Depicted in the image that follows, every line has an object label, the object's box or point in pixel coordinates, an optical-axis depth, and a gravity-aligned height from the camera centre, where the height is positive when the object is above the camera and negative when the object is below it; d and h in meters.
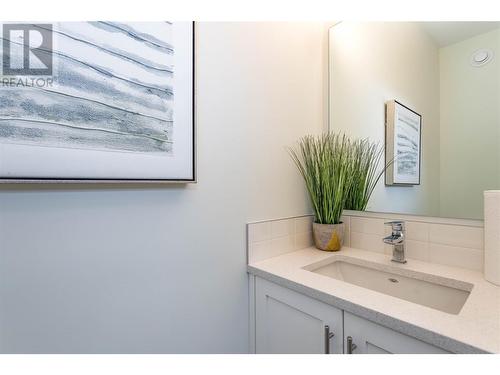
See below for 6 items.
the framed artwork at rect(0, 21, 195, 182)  0.60 +0.22
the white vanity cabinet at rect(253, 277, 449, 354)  0.64 -0.40
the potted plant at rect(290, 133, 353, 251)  1.15 +0.03
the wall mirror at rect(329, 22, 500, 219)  0.92 +0.37
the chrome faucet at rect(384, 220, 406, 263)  0.98 -0.19
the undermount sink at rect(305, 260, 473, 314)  0.85 -0.34
